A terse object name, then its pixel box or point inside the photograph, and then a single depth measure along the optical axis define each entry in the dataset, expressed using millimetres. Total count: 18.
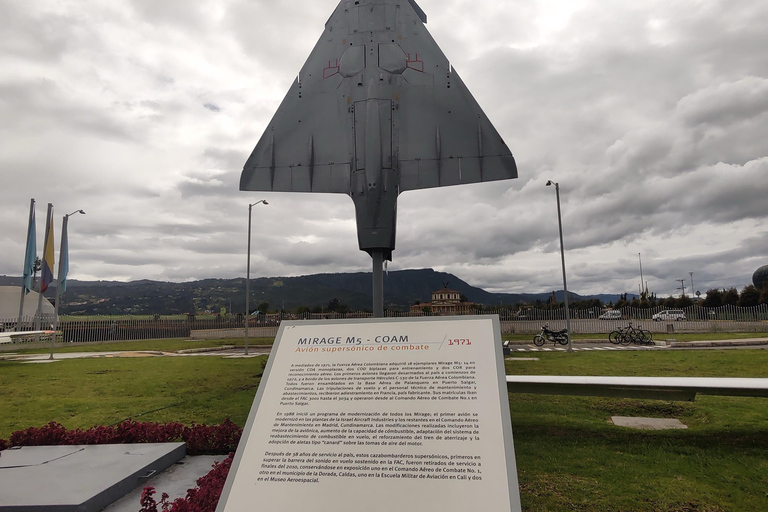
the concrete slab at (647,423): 6968
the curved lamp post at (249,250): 18344
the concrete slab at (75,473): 3740
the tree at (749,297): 47625
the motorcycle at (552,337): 20844
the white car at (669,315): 31234
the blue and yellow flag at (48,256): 25203
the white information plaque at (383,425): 2531
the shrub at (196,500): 3344
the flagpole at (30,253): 25031
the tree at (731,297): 50003
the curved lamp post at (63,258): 18266
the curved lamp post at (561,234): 18125
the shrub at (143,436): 5551
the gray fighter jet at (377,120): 8609
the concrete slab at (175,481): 4000
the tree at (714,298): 52828
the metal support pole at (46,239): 25039
